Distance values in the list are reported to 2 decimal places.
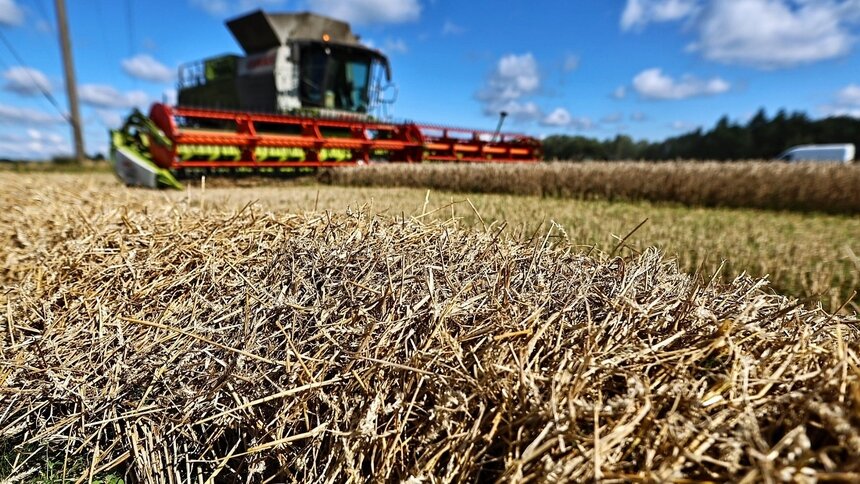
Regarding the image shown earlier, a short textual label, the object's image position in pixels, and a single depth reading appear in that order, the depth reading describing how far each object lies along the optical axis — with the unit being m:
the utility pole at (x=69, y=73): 15.89
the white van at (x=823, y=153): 24.16
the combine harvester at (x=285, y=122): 7.03
